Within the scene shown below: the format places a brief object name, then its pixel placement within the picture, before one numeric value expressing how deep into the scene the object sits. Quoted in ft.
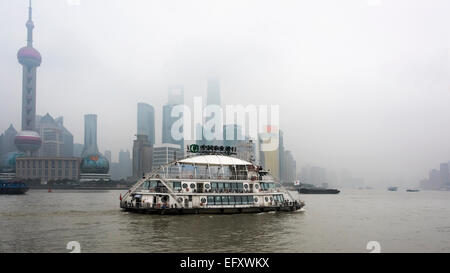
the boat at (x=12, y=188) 448.24
